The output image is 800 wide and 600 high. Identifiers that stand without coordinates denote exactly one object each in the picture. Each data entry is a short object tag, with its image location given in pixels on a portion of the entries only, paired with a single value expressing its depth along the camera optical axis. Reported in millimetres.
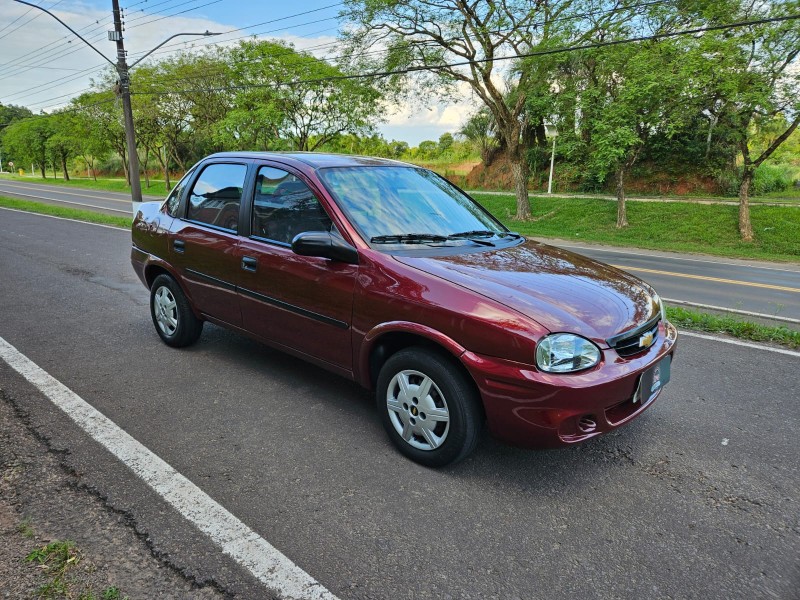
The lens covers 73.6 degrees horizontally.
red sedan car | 2623
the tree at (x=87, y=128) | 44116
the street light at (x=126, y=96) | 16797
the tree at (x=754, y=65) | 14906
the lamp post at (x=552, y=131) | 22528
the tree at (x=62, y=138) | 49525
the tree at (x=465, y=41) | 18500
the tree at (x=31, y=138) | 61062
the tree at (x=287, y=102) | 28578
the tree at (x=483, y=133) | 34625
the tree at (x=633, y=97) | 15680
